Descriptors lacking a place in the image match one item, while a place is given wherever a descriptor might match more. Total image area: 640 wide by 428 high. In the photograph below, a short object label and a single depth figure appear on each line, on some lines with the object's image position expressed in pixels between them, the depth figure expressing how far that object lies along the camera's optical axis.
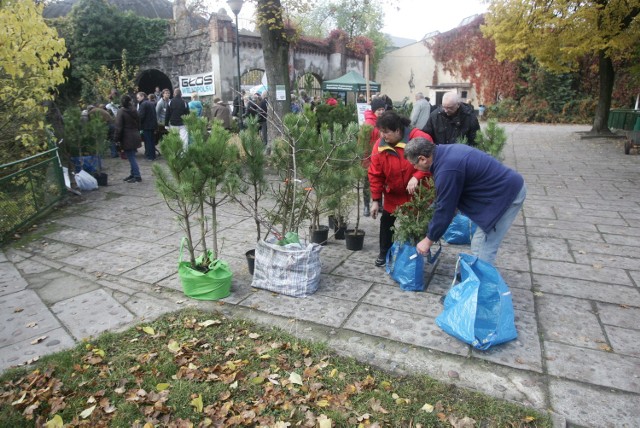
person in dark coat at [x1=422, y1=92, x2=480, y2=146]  5.68
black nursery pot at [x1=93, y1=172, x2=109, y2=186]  8.96
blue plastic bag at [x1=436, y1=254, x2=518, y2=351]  3.19
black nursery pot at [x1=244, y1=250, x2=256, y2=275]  4.58
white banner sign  18.20
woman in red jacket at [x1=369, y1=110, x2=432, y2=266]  4.18
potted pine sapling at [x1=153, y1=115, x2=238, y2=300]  3.79
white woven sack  4.05
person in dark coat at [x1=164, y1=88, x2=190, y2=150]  11.09
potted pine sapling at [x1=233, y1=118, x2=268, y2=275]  4.33
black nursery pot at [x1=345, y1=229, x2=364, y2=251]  5.37
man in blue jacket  3.34
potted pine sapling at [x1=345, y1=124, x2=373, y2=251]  4.86
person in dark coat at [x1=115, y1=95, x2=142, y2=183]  9.16
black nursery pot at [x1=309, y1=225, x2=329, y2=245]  5.61
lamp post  11.59
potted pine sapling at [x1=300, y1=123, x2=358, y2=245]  4.55
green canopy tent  18.53
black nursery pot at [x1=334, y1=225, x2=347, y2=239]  5.81
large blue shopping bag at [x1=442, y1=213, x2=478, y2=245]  5.55
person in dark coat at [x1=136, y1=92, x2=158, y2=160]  11.46
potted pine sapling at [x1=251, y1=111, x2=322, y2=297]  4.08
